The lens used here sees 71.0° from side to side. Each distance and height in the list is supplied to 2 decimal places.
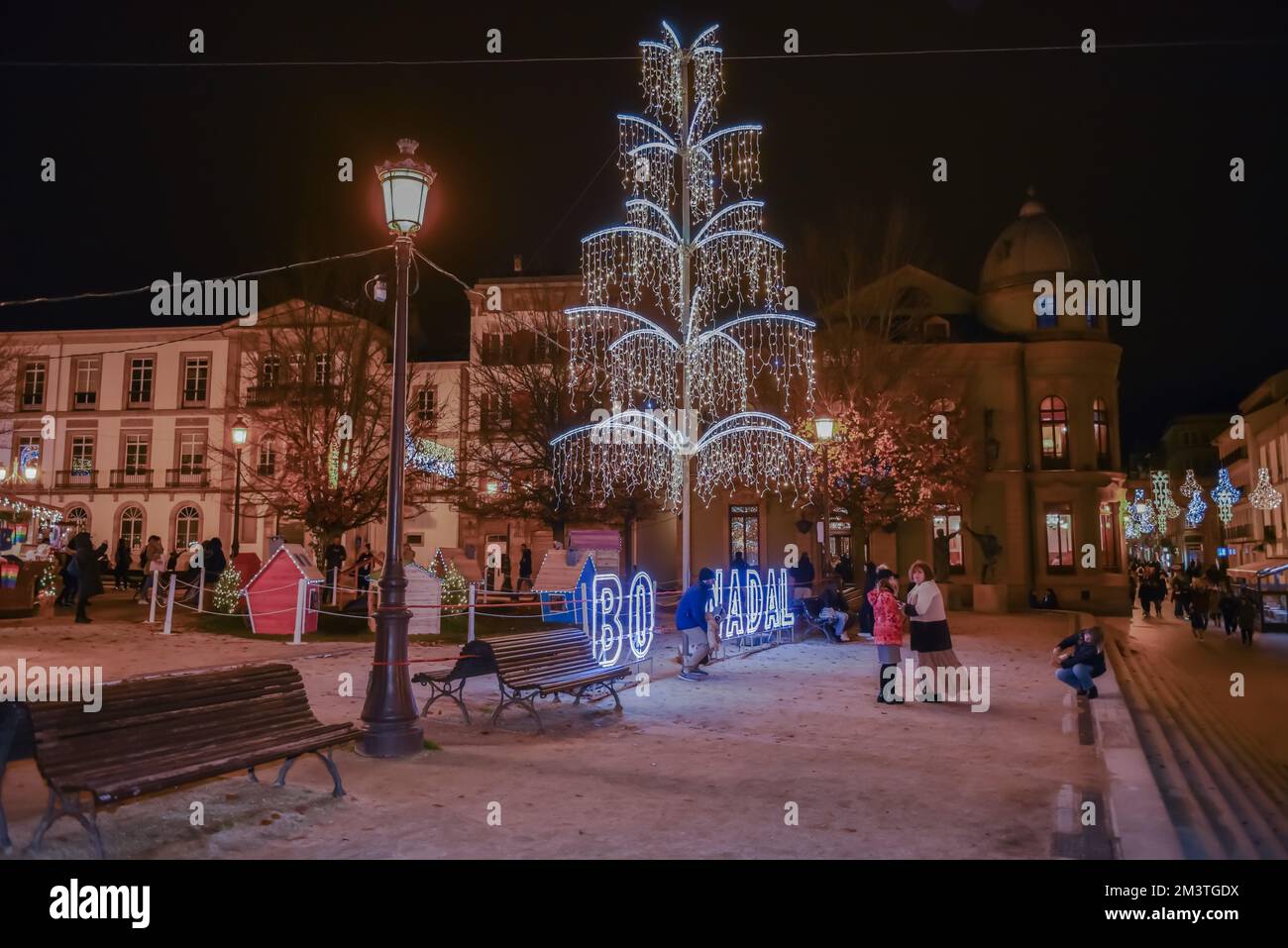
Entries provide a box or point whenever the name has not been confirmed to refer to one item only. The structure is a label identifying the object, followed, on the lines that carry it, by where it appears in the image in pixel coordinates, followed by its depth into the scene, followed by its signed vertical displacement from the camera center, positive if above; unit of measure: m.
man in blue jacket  13.39 -1.22
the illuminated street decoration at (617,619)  12.33 -1.12
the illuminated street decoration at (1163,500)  49.83 +2.33
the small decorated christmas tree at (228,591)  18.28 -1.06
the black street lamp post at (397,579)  7.89 -0.35
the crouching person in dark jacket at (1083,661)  11.46 -1.55
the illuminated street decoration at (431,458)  27.07 +2.66
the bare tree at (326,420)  22.06 +3.04
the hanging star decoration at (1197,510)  46.84 +1.56
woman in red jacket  11.75 -1.13
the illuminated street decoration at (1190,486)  50.42 +3.05
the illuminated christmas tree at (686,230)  15.76 +5.54
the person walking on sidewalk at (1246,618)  23.05 -1.98
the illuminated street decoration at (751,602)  16.69 -1.21
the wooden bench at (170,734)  4.98 -1.24
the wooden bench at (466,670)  9.31 -1.35
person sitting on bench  19.41 -1.59
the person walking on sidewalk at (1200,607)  24.39 -1.80
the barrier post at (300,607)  15.87 -1.19
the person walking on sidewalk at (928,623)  11.36 -1.06
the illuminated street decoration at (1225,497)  44.00 +2.12
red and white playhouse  17.12 -1.03
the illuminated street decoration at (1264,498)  35.06 +1.68
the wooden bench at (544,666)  9.11 -1.36
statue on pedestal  33.12 -0.35
